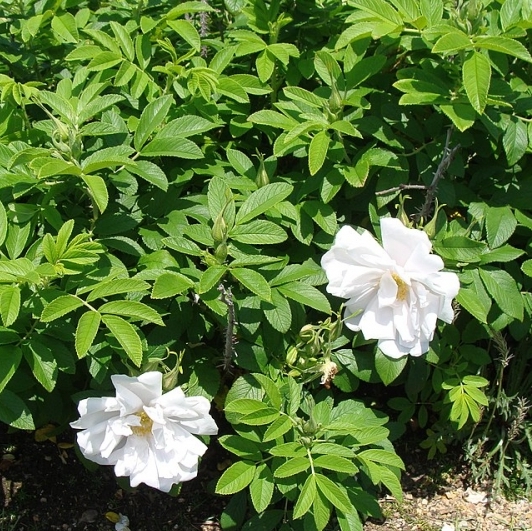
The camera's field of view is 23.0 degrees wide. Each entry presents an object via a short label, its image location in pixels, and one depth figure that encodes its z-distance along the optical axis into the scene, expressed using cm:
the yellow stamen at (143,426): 83
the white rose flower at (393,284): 80
